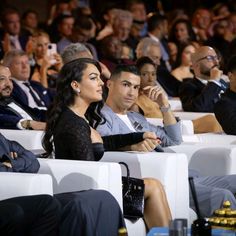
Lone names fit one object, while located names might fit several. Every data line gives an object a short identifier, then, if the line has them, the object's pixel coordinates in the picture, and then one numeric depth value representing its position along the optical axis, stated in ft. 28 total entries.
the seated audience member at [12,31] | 64.44
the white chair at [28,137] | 40.32
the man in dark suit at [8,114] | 43.83
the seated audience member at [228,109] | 43.49
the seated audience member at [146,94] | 46.89
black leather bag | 34.15
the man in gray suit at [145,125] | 37.55
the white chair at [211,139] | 43.16
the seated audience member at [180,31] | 72.13
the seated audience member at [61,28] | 66.58
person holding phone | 55.33
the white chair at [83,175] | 33.23
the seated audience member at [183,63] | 61.50
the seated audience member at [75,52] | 46.73
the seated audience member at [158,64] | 57.68
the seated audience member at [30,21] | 71.20
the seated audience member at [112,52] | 56.55
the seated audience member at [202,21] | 79.27
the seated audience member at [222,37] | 72.50
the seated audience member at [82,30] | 61.71
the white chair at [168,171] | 36.21
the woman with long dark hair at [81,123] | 34.53
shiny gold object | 30.04
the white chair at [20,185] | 30.98
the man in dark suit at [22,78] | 48.78
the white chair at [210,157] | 40.74
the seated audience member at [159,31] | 69.98
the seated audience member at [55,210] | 30.19
